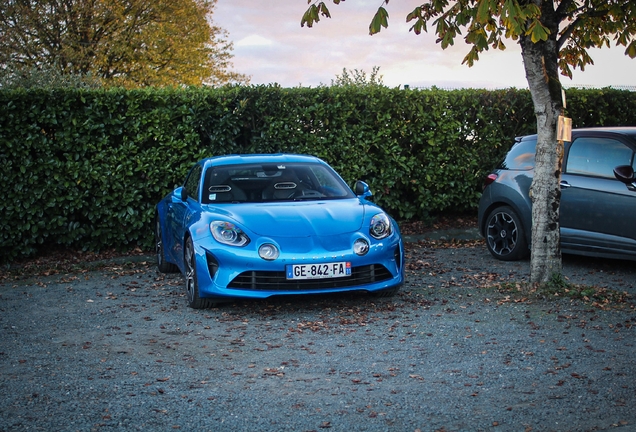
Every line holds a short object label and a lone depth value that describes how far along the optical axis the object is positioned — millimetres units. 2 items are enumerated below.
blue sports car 7648
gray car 9469
